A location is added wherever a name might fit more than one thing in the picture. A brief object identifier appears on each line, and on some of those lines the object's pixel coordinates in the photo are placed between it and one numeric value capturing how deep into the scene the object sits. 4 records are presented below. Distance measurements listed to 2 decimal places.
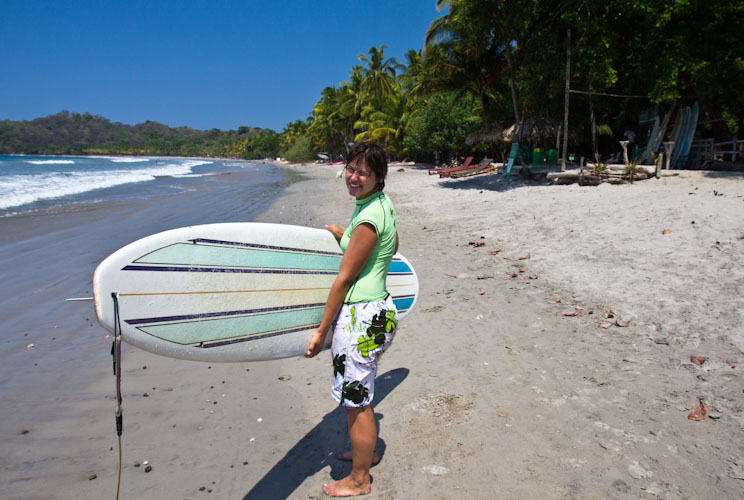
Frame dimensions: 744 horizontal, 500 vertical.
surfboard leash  1.54
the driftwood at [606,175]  9.70
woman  1.65
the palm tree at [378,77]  35.03
